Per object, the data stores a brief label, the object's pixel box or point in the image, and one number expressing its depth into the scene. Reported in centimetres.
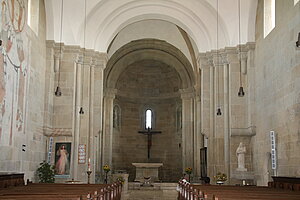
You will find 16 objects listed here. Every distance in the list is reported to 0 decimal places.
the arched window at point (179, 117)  3123
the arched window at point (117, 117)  3122
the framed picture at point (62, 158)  1842
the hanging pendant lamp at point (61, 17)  1912
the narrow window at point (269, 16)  1702
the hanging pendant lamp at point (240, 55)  1923
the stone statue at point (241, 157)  1811
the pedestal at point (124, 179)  2085
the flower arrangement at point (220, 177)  1812
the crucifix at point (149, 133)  3112
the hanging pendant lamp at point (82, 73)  2031
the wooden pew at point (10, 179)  1209
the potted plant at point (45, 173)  1722
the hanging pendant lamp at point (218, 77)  1988
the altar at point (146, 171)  2564
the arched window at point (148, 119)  3252
